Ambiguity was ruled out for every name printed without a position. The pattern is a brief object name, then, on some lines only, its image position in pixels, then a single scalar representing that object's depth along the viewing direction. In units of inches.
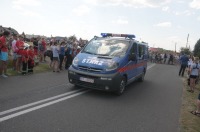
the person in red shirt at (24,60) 500.7
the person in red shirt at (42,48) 743.1
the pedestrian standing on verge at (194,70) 508.7
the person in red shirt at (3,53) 452.1
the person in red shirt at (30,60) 522.7
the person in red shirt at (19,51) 513.0
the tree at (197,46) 2299.7
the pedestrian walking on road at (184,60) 822.5
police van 356.2
